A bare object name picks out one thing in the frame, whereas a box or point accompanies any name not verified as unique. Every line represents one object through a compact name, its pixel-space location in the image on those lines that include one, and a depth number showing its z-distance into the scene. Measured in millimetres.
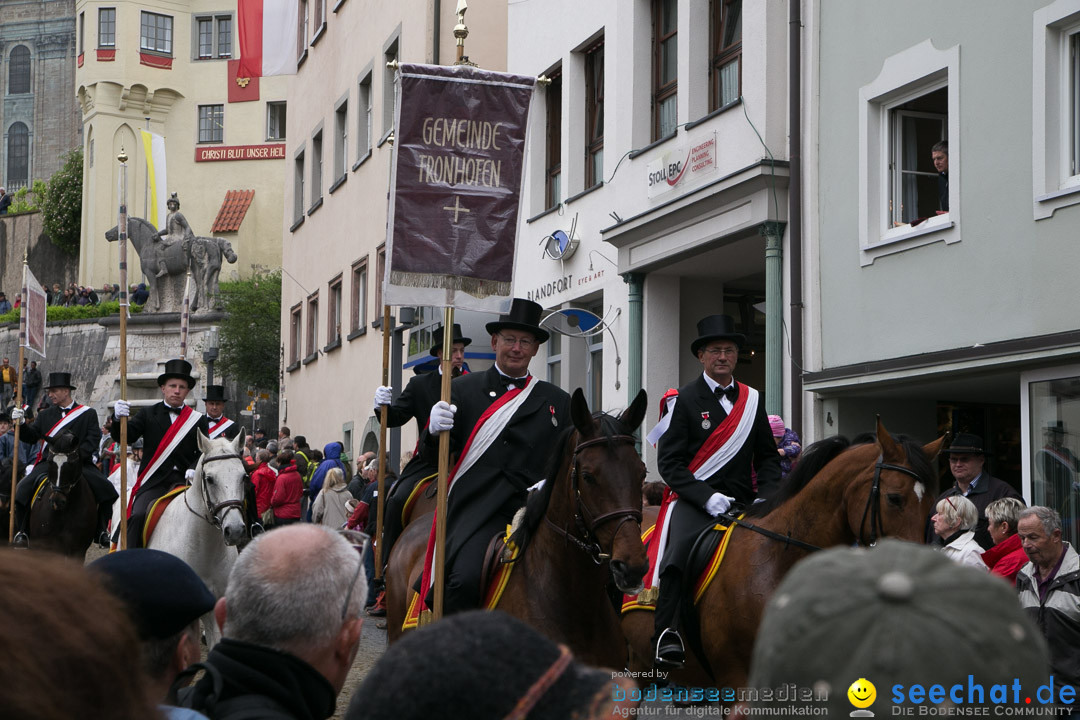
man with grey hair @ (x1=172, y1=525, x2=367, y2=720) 3125
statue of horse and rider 55062
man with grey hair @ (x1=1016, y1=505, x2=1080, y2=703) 7691
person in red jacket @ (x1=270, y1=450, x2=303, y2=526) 20109
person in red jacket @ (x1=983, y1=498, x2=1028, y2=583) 8453
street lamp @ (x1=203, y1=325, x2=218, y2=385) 36656
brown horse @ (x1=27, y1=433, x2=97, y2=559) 14625
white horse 11195
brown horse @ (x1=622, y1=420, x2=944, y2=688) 6707
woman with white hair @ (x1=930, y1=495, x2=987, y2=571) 9430
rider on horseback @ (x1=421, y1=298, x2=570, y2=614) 7887
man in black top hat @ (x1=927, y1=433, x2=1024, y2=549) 10438
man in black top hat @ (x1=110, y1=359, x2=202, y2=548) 12617
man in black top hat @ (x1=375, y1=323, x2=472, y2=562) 9555
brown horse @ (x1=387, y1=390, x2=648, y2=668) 6793
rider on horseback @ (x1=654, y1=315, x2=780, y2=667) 7906
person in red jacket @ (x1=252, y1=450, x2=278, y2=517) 21281
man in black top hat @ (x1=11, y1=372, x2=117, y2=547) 15102
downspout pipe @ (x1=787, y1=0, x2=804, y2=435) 15719
